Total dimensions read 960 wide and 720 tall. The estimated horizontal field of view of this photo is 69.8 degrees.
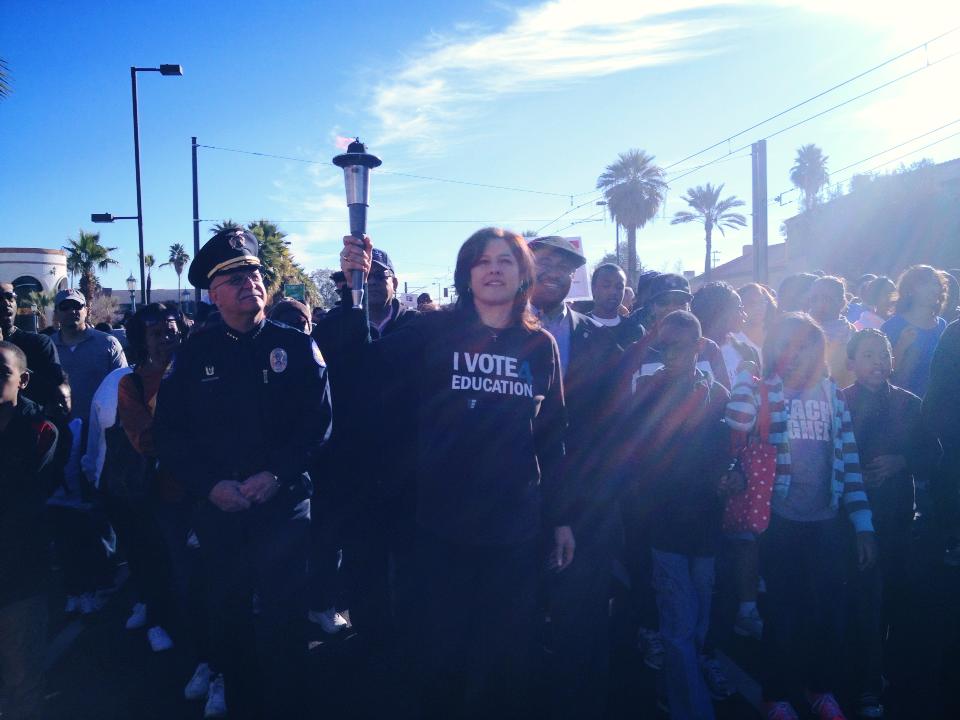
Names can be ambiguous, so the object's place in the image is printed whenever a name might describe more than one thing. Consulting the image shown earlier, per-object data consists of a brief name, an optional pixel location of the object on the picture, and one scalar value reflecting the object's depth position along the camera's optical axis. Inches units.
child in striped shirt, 134.2
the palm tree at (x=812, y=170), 2201.0
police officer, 125.0
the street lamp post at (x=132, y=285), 906.7
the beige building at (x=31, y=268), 1429.6
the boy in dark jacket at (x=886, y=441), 153.3
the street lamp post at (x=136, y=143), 581.6
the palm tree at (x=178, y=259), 2263.8
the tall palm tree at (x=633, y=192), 1497.3
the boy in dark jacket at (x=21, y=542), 113.0
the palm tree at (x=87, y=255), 1465.3
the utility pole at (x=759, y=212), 522.0
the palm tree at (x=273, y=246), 1211.1
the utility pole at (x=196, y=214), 733.3
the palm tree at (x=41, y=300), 950.0
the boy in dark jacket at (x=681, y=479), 123.2
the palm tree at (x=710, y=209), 1795.0
